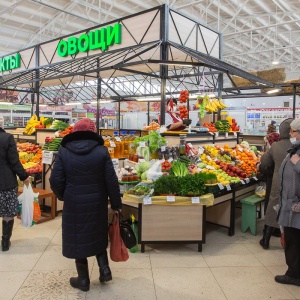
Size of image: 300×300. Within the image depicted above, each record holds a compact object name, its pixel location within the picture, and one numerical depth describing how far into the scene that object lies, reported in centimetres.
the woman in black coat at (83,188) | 273
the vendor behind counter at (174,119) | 545
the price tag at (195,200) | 382
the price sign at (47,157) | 545
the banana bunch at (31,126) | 781
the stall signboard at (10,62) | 1090
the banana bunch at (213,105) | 669
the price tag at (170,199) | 378
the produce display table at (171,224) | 384
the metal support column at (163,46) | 632
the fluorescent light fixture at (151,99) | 1320
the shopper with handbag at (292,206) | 285
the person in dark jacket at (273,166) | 378
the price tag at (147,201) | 376
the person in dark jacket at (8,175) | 369
